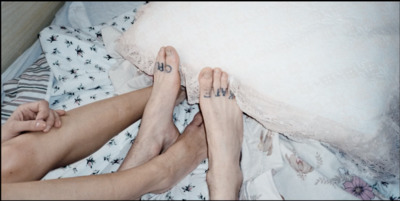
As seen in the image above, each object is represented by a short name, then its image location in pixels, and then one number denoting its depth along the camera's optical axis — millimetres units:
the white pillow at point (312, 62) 743
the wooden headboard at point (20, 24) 779
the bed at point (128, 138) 825
